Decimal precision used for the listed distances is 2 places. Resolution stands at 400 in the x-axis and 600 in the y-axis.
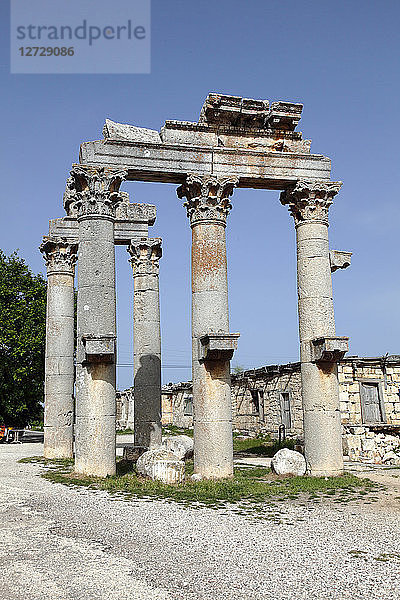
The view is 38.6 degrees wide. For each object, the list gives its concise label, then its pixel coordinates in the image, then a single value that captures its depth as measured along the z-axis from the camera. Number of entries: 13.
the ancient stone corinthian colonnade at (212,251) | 13.39
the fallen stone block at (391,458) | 20.34
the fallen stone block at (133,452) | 17.50
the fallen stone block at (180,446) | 17.36
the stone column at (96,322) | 13.28
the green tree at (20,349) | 29.89
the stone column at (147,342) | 18.27
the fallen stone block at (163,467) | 12.80
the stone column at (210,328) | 13.28
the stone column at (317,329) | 14.20
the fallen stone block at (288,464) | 13.93
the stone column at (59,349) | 18.98
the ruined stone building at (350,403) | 21.92
